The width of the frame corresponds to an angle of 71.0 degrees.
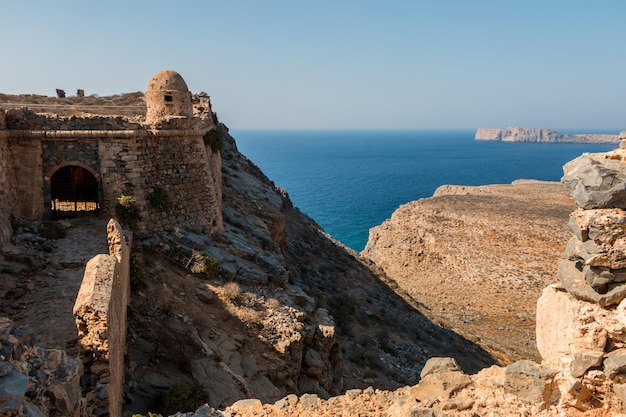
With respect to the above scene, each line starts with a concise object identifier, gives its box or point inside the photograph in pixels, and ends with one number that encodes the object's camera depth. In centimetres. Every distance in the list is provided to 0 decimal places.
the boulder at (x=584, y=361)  566
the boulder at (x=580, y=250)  580
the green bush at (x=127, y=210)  1552
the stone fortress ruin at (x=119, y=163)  1514
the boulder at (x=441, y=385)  656
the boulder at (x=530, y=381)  590
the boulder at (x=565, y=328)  574
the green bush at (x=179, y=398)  987
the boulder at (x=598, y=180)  562
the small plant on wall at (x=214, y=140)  1966
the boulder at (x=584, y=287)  564
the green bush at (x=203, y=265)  1566
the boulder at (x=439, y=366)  709
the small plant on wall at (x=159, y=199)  1603
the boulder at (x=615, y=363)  553
